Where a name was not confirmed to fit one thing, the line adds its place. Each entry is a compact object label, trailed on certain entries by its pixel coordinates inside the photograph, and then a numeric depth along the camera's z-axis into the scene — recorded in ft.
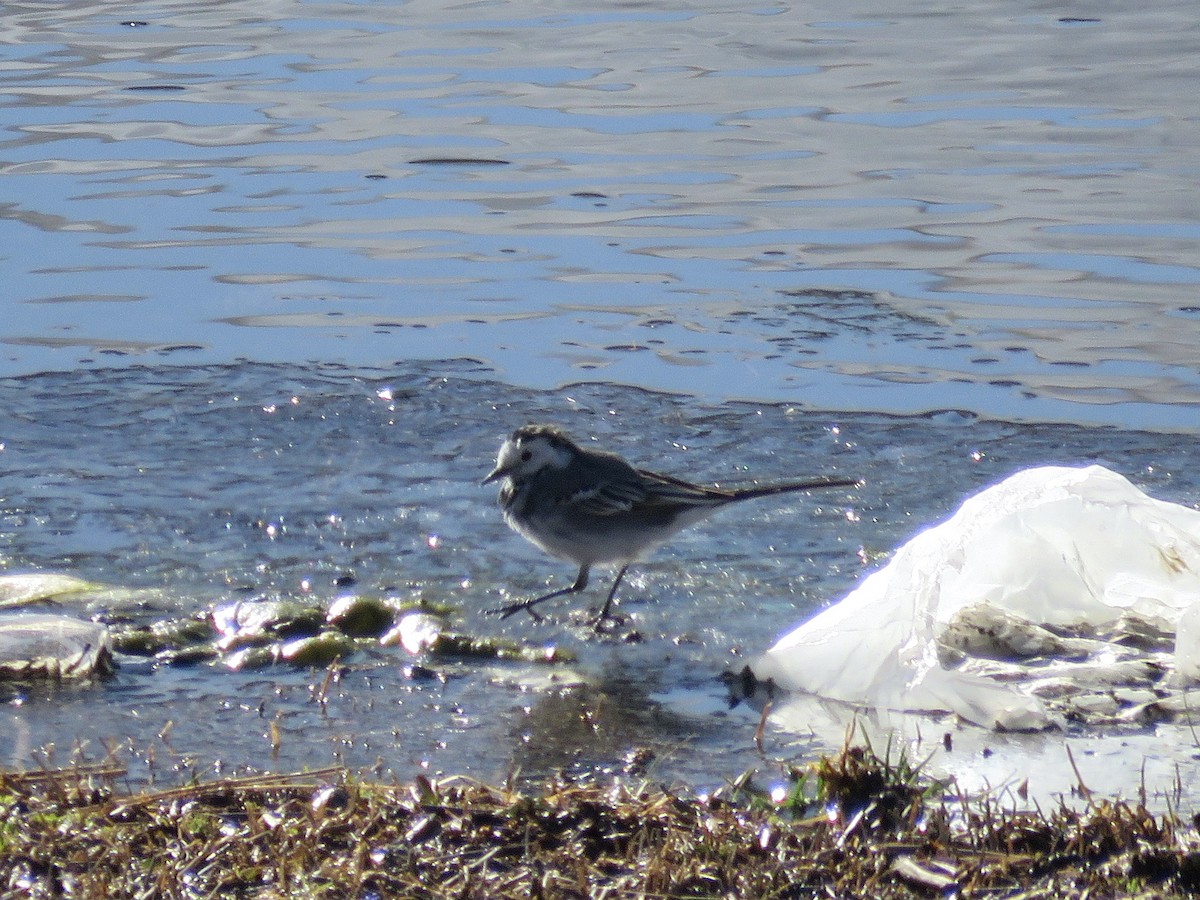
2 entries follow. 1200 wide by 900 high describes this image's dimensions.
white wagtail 42.98
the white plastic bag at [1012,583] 34.53
